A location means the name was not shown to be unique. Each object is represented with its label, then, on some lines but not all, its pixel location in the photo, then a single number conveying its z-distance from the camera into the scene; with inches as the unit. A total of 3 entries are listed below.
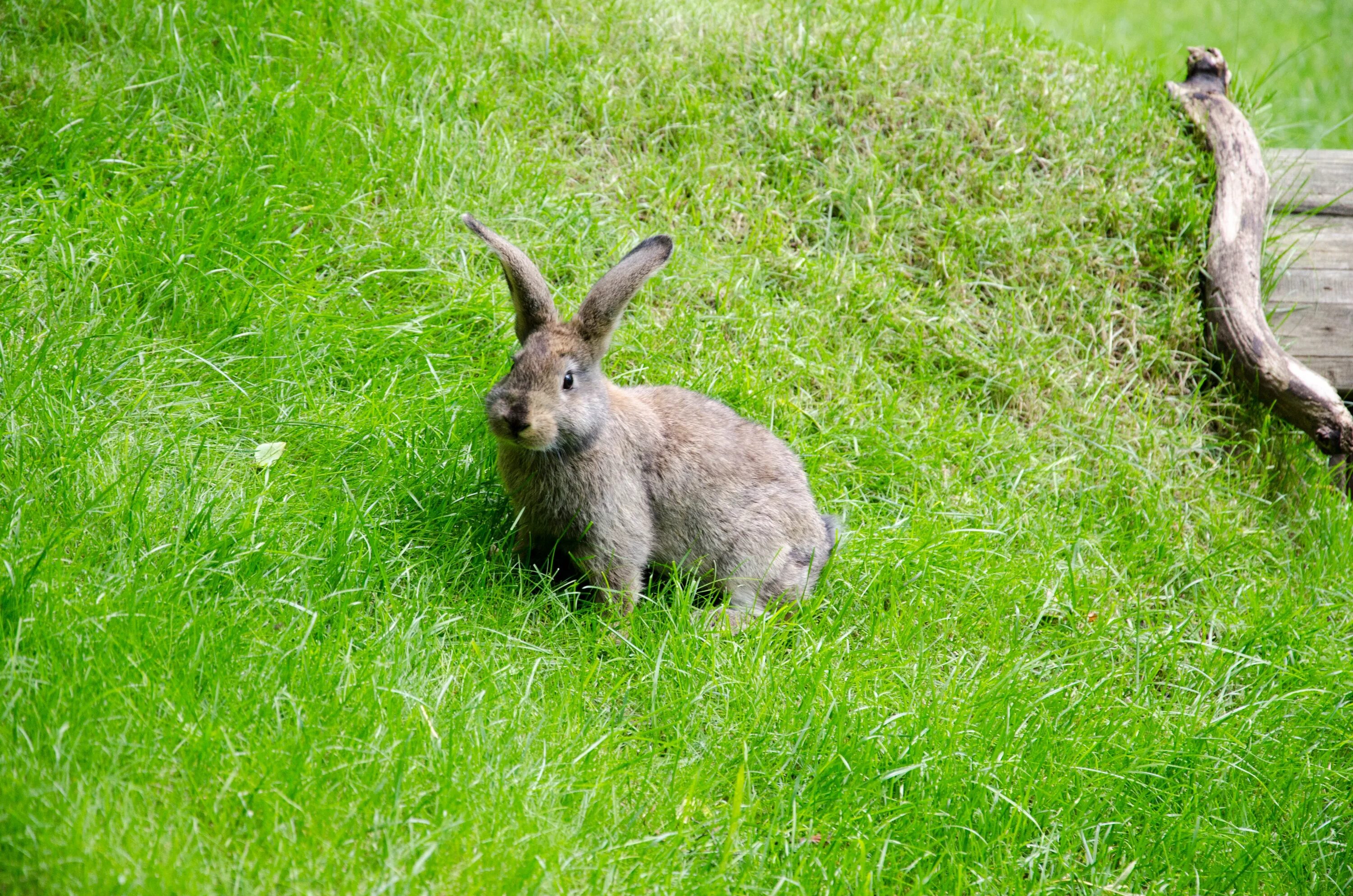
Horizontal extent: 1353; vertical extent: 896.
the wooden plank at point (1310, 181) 523.2
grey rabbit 310.7
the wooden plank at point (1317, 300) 490.6
